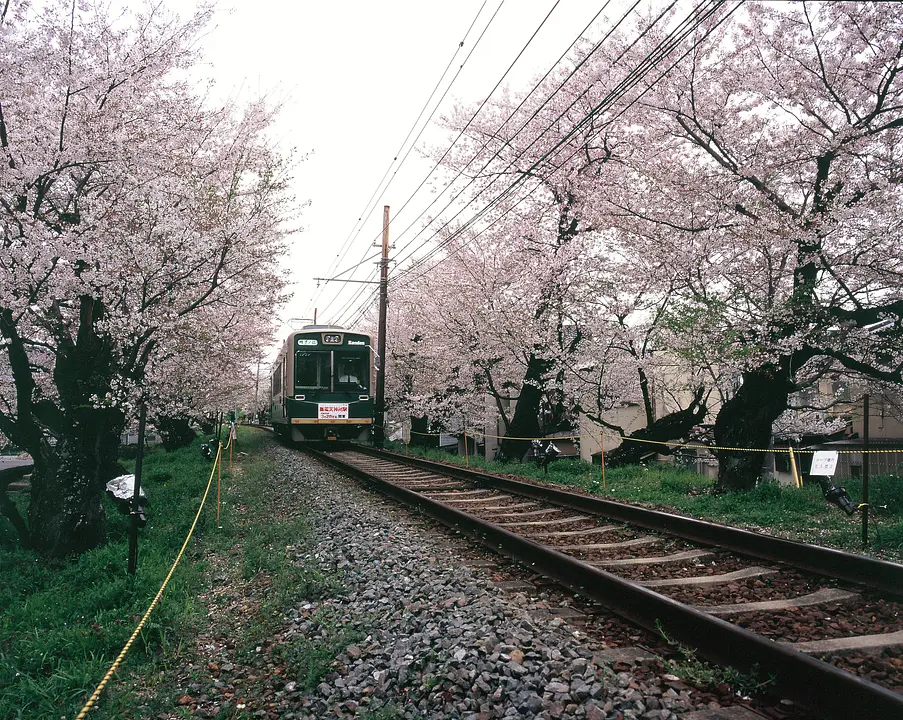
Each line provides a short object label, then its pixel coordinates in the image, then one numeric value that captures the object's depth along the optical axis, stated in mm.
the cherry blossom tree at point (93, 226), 6930
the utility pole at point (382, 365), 20359
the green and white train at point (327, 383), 17625
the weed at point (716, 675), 2836
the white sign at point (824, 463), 5812
